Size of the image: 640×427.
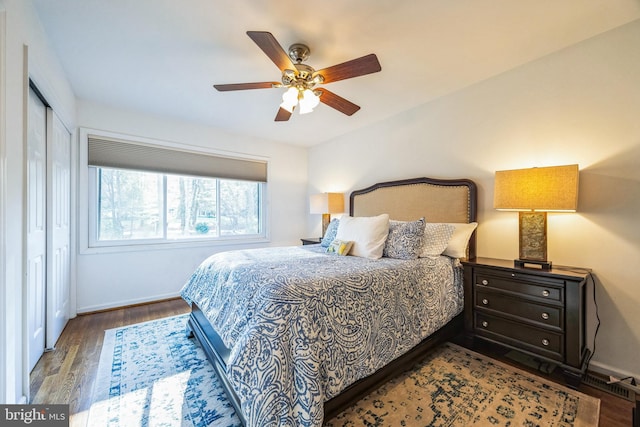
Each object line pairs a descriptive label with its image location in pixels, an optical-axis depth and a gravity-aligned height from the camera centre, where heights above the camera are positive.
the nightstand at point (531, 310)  1.75 -0.74
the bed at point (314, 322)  1.22 -0.67
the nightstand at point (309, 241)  4.07 -0.48
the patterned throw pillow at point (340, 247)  2.52 -0.35
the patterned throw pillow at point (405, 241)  2.29 -0.26
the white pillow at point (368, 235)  2.40 -0.22
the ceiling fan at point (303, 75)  1.69 +0.99
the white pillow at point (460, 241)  2.41 -0.27
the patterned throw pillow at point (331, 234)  3.01 -0.26
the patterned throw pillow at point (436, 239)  2.40 -0.25
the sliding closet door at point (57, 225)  2.24 -0.14
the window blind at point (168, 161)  3.12 +0.71
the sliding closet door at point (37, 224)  1.86 -0.10
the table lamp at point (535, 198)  1.83 +0.11
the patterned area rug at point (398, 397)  1.49 -1.20
